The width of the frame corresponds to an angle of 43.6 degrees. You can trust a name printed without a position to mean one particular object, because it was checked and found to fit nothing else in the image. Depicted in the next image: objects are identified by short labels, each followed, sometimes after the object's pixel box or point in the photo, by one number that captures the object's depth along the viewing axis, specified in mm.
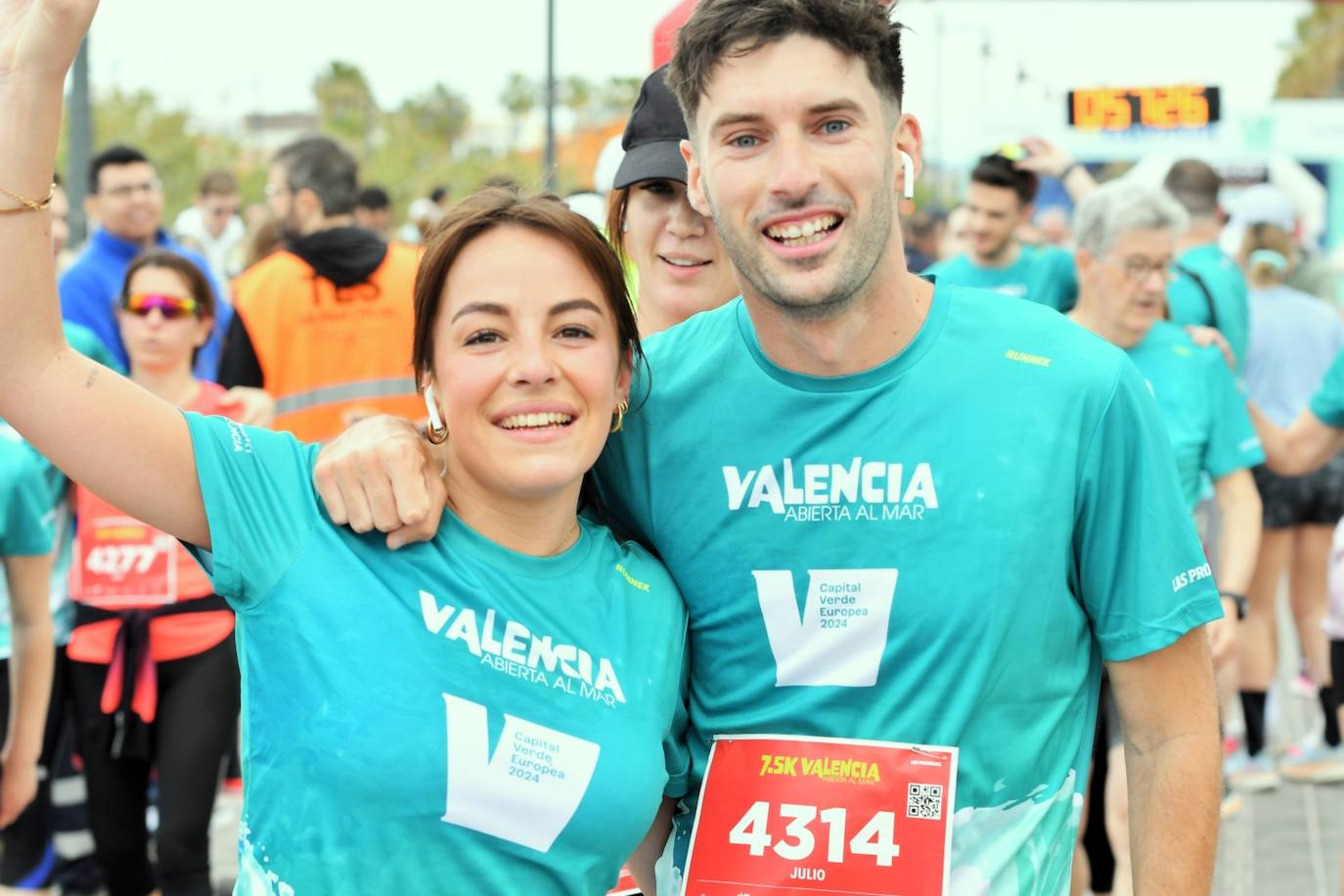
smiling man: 2406
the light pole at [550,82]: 15377
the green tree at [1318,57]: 56500
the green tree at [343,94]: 50531
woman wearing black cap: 3566
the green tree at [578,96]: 54156
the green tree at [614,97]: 47250
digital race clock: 19703
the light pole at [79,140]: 10105
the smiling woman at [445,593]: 2184
